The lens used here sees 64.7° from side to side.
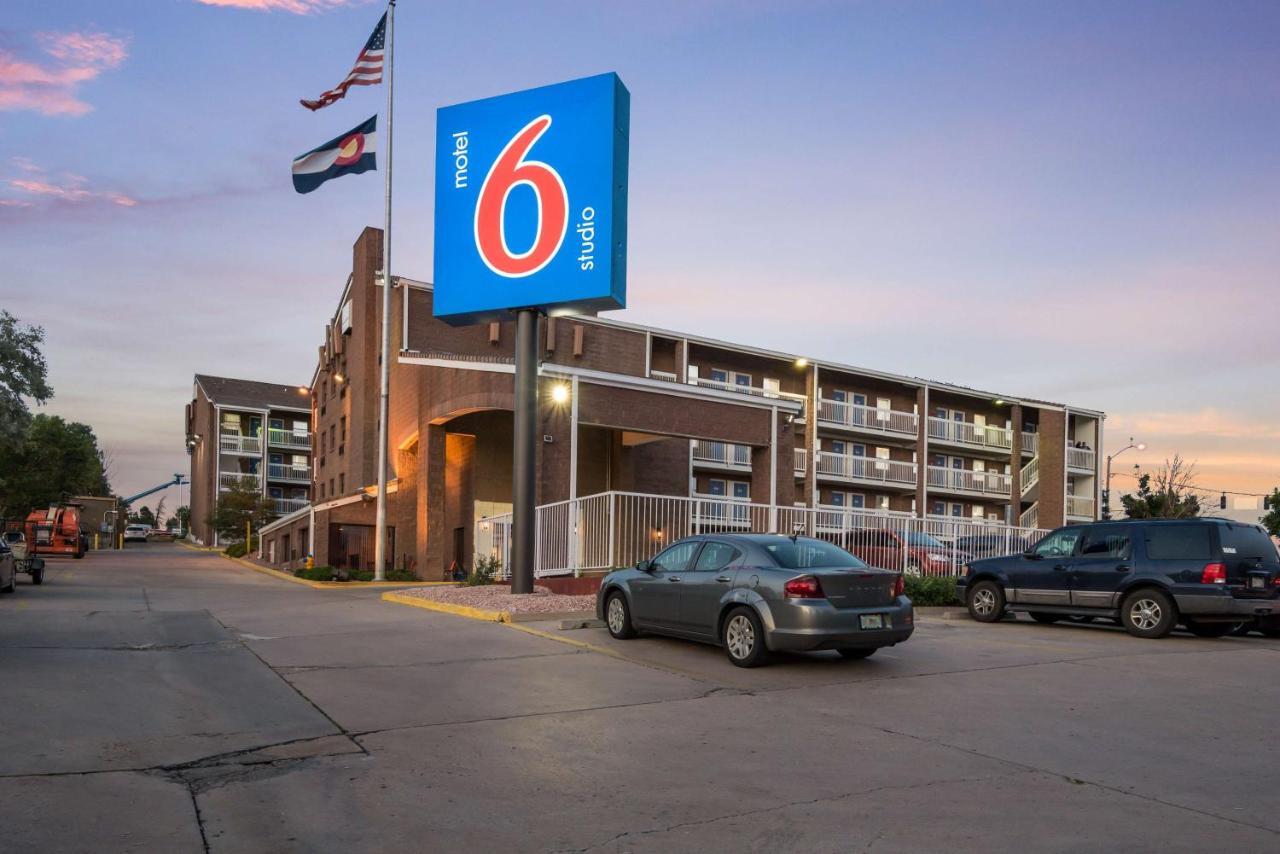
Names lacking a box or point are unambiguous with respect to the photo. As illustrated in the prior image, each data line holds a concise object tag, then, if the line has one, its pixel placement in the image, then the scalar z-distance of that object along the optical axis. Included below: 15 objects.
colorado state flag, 29.73
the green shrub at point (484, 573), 21.00
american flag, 29.39
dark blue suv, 13.95
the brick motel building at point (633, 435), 23.47
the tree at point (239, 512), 59.91
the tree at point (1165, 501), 45.37
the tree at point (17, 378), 29.17
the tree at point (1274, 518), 58.00
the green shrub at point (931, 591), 18.83
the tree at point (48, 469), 64.81
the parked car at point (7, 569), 21.75
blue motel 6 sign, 16.95
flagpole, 28.17
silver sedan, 10.61
